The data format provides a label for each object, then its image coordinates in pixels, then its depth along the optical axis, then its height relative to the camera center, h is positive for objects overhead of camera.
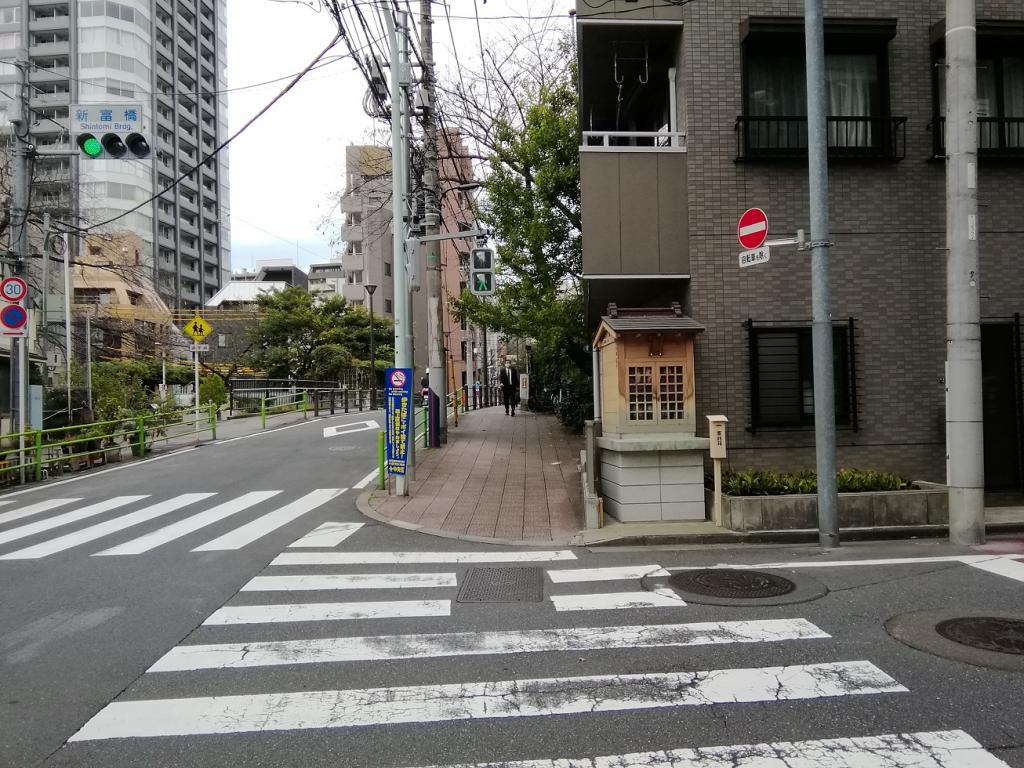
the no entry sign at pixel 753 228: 8.00 +1.73
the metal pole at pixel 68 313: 17.47 +2.02
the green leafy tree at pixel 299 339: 38.28 +2.60
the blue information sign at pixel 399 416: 11.30 -0.55
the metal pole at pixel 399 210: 12.23 +3.11
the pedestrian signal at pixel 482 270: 13.76 +2.23
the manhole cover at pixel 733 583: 6.20 -1.95
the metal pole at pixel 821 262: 7.89 +1.29
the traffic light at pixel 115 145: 11.59 +4.11
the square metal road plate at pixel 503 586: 6.21 -1.97
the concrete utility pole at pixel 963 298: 7.84 +0.84
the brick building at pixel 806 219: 10.22 +2.34
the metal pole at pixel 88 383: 16.98 +0.15
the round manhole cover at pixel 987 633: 4.79 -1.91
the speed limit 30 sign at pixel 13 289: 13.18 +1.95
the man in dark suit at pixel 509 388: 27.99 -0.30
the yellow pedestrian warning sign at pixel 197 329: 21.77 +1.85
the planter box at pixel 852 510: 8.31 -1.65
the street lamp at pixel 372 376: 35.90 +0.39
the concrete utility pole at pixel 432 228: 16.16 +3.72
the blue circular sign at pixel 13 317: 12.96 +1.38
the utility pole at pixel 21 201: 13.96 +3.89
